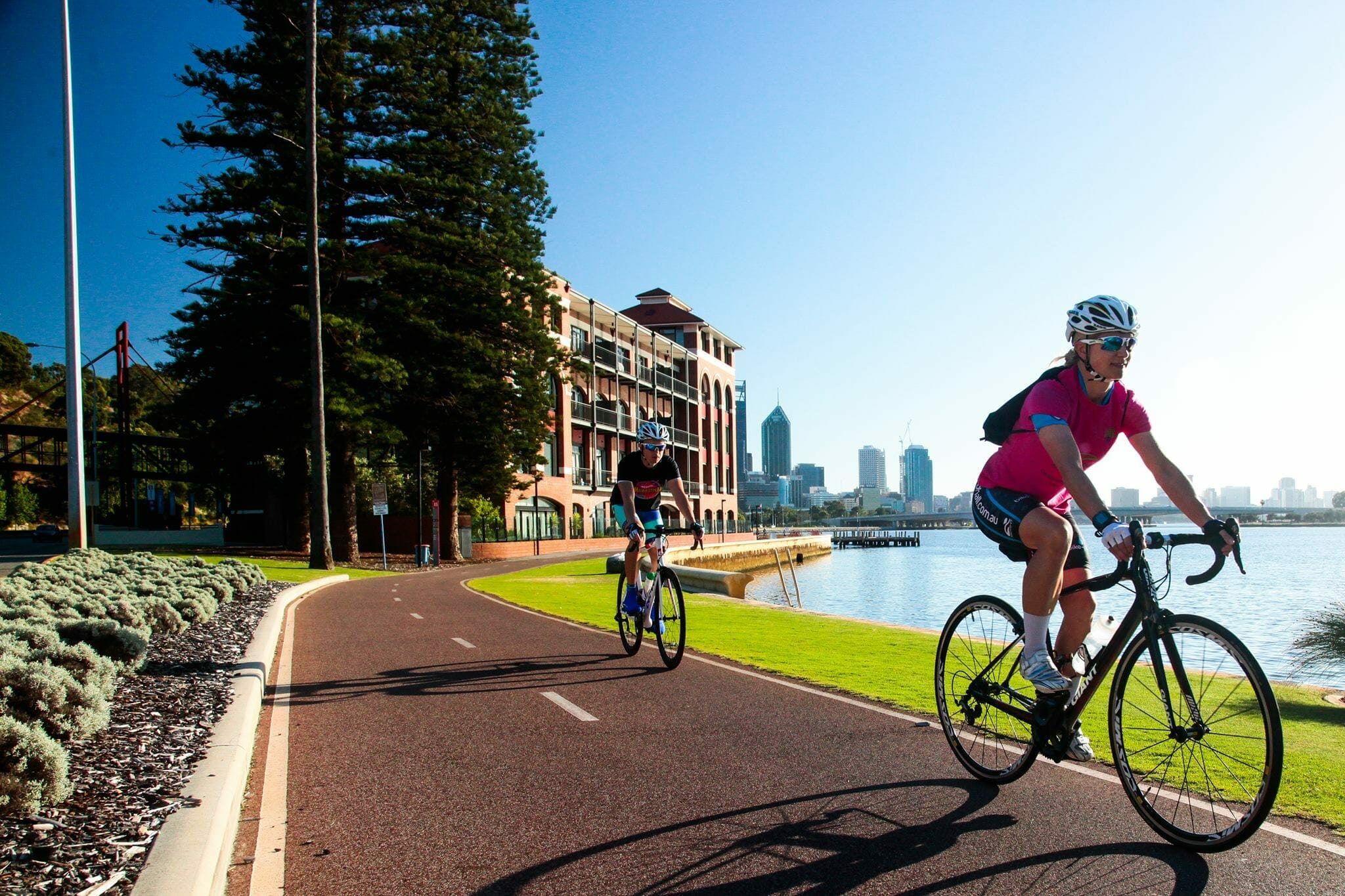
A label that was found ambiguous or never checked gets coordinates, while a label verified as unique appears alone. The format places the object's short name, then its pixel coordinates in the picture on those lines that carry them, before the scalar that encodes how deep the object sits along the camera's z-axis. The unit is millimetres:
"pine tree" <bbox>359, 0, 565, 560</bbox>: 34844
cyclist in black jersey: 9508
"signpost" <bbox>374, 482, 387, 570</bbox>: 35719
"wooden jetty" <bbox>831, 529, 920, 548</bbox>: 125938
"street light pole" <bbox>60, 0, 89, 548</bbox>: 18766
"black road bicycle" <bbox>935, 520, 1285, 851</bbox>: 3828
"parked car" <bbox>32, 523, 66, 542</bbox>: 48000
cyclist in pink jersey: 4516
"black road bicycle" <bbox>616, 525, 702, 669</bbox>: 9469
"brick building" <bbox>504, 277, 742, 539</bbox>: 66312
